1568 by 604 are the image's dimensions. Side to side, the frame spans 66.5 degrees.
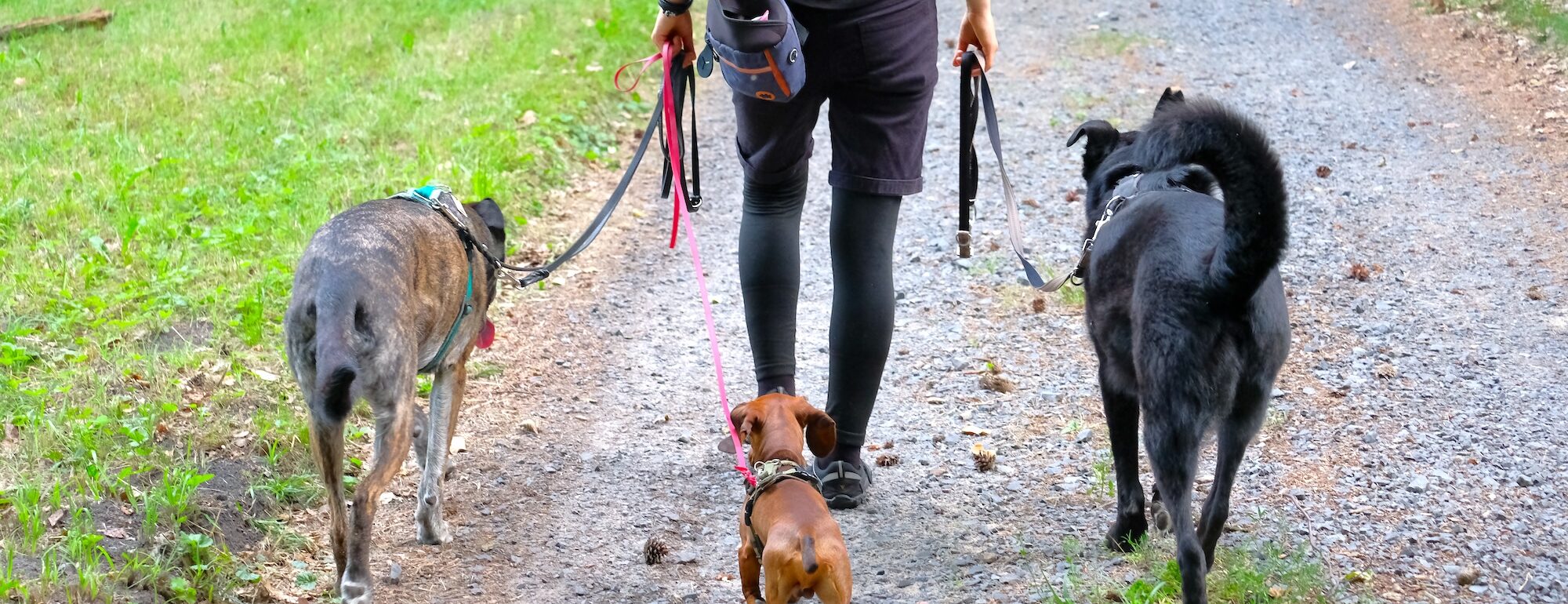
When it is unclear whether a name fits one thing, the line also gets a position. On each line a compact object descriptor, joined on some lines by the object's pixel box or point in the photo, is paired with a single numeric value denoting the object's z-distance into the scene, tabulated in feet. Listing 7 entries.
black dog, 9.82
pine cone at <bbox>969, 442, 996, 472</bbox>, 14.82
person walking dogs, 11.68
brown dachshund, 10.52
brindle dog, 11.06
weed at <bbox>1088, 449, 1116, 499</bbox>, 13.84
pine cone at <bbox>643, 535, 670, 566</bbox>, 13.08
